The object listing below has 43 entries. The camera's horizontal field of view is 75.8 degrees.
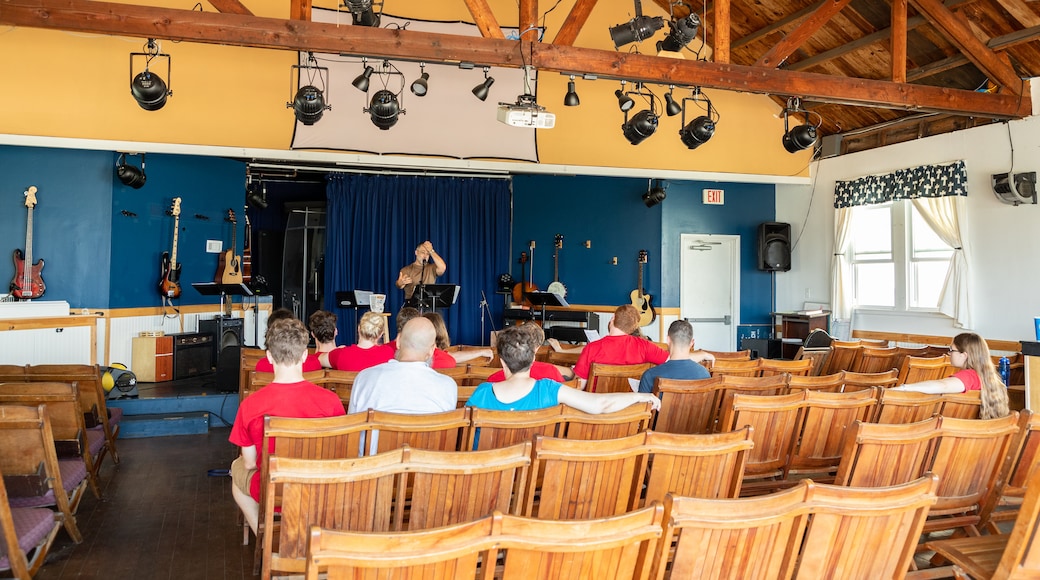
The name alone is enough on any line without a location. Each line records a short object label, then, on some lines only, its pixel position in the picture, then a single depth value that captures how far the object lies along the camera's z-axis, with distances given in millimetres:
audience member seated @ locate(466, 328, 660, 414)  2951
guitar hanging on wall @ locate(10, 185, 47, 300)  7434
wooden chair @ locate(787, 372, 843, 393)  3731
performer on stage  8531
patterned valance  7945
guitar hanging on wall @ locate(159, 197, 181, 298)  8358
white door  10141
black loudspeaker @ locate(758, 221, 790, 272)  10164
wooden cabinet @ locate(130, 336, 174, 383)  7812
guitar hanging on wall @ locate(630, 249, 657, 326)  9734
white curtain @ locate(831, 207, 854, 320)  9445
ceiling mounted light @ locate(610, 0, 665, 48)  5738
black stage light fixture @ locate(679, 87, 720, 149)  6840
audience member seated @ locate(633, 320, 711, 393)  3750
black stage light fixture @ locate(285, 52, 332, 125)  6070
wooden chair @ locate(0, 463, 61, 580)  2395
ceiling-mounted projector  5668
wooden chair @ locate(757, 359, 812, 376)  4504
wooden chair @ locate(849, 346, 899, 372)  5559
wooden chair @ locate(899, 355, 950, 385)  4855
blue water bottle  6645
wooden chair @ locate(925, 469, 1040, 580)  1984
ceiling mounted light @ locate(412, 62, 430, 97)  6656
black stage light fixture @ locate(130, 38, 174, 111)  5758
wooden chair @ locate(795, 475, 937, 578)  1812
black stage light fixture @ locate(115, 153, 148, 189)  7824
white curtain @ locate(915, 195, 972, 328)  7785
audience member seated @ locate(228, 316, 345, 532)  2732
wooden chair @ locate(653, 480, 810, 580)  1689
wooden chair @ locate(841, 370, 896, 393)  3984
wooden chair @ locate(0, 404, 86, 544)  2865
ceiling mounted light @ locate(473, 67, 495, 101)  6215
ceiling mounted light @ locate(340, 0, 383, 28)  5301
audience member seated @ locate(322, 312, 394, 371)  4109
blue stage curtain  9586
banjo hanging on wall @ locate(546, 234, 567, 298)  9816
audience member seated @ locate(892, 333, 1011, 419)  3604
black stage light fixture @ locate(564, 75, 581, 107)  6609
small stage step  5828
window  8422
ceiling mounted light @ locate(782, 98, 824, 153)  7160
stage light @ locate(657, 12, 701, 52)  5871
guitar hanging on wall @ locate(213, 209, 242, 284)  8984
